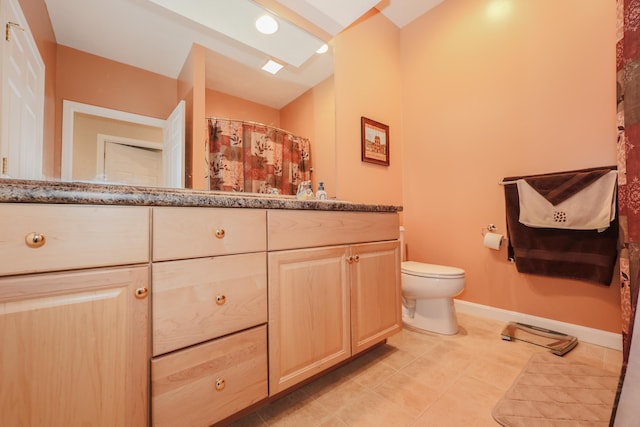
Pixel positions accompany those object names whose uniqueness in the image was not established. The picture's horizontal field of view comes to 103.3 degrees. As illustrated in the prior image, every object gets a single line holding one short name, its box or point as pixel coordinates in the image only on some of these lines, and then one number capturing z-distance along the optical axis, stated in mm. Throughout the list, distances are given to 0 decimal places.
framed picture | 2098
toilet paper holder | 1910
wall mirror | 1038
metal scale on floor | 1480
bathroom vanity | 572
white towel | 1426
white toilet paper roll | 1816
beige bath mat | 978
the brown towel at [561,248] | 1454
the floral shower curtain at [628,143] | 1211
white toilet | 1626
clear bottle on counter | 1646
